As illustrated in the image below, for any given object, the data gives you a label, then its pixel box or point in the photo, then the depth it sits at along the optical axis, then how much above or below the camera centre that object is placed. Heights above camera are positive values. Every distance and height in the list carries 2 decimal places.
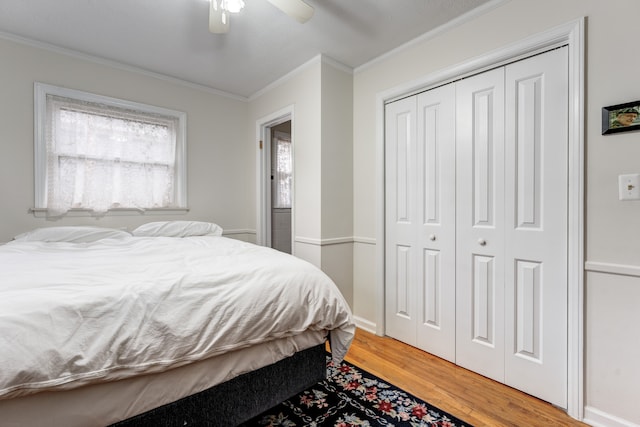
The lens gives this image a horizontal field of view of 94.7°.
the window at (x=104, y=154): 2.50 +0.53
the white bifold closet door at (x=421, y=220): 2.21 -0.07
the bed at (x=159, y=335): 0.88 -0.45
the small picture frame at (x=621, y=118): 1.44 +0.47
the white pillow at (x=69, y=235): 2.19 -0.19
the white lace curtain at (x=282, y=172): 3.86 +0.53
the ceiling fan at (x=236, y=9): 1.69 +1.19
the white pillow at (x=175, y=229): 2.61 -0.17
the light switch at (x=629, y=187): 1.43 +0.13
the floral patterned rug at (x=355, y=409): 1.55 -1.11
